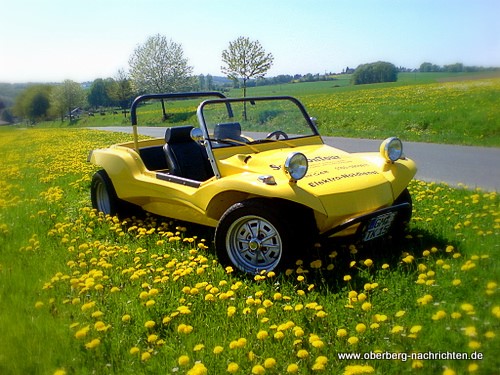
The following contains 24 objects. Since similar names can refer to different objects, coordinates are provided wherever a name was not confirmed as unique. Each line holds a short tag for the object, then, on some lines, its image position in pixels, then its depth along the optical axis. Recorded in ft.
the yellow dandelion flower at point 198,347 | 7.41
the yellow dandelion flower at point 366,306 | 8.42
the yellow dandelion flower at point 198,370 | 6.50
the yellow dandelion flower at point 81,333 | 7.49
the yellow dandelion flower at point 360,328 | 7.68
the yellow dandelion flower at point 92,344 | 7.36
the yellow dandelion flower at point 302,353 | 7.00
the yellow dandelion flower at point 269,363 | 6.80
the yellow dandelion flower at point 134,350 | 7.51
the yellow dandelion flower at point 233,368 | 6.68
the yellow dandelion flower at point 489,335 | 5.05
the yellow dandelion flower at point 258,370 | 6.64
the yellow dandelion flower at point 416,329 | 6.76
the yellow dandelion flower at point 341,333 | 7.64
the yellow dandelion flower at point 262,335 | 7.68
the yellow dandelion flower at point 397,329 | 7.17
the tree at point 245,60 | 63.26
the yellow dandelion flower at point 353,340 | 7.30
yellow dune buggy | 11.25
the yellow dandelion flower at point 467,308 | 5.83
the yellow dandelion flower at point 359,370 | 6.16
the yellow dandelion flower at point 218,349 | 7.18
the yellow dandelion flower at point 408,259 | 10.39
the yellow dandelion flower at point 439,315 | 6.70
